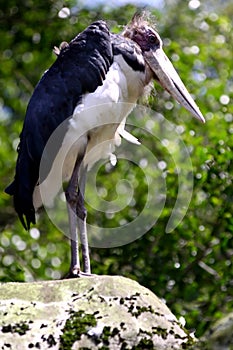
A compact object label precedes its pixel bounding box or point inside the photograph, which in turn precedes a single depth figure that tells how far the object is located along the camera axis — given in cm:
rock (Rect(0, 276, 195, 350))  1112
